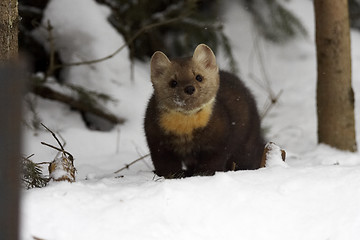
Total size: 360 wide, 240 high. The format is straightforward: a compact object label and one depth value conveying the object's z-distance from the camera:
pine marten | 8.01
